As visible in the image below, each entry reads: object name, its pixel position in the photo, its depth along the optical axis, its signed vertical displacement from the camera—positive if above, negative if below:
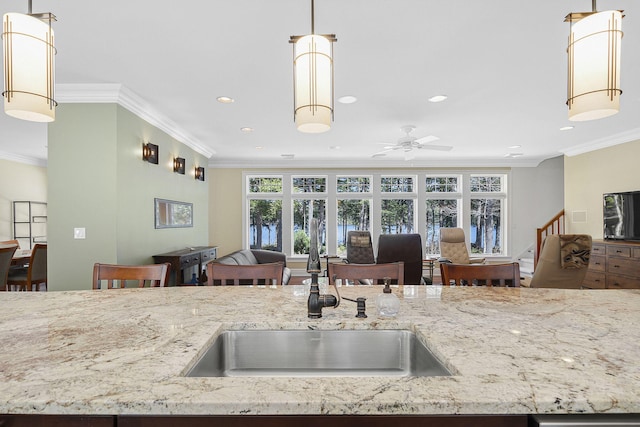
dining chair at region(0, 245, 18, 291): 3.86 -0.58
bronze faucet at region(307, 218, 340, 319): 1.18 -0.31
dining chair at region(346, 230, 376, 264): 5.48 -0.60
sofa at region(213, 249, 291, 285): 4.29 -0.72
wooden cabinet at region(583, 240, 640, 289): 4.66 -0.78
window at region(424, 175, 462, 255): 7.59 +0.14
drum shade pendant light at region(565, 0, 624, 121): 1.15 +0.52
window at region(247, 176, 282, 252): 7.60 -0.06
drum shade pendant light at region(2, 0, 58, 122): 1.19 +0.54
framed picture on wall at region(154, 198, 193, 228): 4.21 -0.02
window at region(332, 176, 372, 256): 7.59 +0.12
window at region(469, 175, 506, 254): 7.64 -0.22
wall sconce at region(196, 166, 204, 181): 5.76 +0.68
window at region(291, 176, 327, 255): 7.59 +0.12
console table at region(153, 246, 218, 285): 3.96 -0.58
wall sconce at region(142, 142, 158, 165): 3.87 +0.70
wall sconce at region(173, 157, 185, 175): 4.77 +0.69
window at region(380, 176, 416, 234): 7.58 +0.12
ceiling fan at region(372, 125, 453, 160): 4.79 +1.01
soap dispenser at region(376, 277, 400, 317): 1.26 -0.35
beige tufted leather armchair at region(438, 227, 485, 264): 6.24 -0.64
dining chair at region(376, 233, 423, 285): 4.18 -0.47
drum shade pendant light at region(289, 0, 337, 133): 1.33 +0.54
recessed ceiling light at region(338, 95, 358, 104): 3.57 +1.22
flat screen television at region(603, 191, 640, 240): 4.91 -0.05
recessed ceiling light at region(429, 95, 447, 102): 3.55 +1.22
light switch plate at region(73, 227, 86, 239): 3.33 -0.20
